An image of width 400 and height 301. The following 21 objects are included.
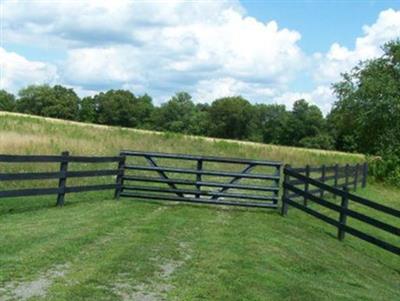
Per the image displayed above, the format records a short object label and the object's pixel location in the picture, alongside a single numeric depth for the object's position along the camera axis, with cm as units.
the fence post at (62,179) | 1414
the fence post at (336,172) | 2250
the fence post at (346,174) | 2450
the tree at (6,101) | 12875
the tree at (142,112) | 13070
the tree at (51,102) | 12106
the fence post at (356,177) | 2656
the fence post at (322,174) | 2086
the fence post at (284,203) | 1611
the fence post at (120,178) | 1614
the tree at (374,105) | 3656
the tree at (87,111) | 12431
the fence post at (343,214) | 1422
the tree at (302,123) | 12056
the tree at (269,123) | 12769
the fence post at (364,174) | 2887
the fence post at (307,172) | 1835
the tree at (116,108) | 12675
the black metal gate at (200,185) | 1620
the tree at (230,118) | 12862
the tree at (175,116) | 12975
